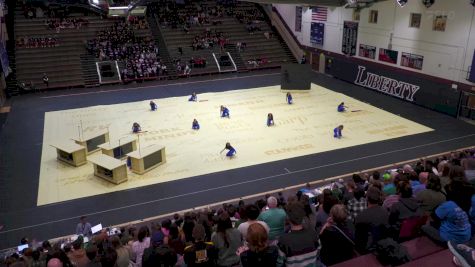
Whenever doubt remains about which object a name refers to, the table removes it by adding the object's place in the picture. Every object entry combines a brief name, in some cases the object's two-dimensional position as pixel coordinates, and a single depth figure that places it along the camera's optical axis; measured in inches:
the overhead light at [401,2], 975.6
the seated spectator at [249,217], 231.3
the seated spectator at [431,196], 256.2
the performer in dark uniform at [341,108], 875.4
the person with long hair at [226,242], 226.7
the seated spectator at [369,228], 221.0
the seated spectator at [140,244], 289.3
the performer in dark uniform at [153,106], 891.4
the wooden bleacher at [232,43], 1349.9
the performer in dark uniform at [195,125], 771.4
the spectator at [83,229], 420.5
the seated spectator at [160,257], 214.8
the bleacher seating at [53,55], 1150.2
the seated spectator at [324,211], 268.4
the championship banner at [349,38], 1186.2
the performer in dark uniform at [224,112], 837.8
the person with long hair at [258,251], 175.3
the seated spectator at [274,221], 243.1
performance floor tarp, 596.1
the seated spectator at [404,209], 237.5
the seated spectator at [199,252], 212.1
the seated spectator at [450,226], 212.5
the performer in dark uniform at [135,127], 747.4
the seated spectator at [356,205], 274.8
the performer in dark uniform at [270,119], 788.0
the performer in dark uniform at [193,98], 969.5
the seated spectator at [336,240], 209.0
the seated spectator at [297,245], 193.9
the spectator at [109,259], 213.8
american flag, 1307.8
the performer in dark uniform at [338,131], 723.4
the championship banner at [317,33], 1326.3
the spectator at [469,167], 312.2
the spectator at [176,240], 271.1
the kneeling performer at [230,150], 637.9
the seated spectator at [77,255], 292.9
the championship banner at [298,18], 1429.6
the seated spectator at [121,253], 259.4
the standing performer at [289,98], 939.3
